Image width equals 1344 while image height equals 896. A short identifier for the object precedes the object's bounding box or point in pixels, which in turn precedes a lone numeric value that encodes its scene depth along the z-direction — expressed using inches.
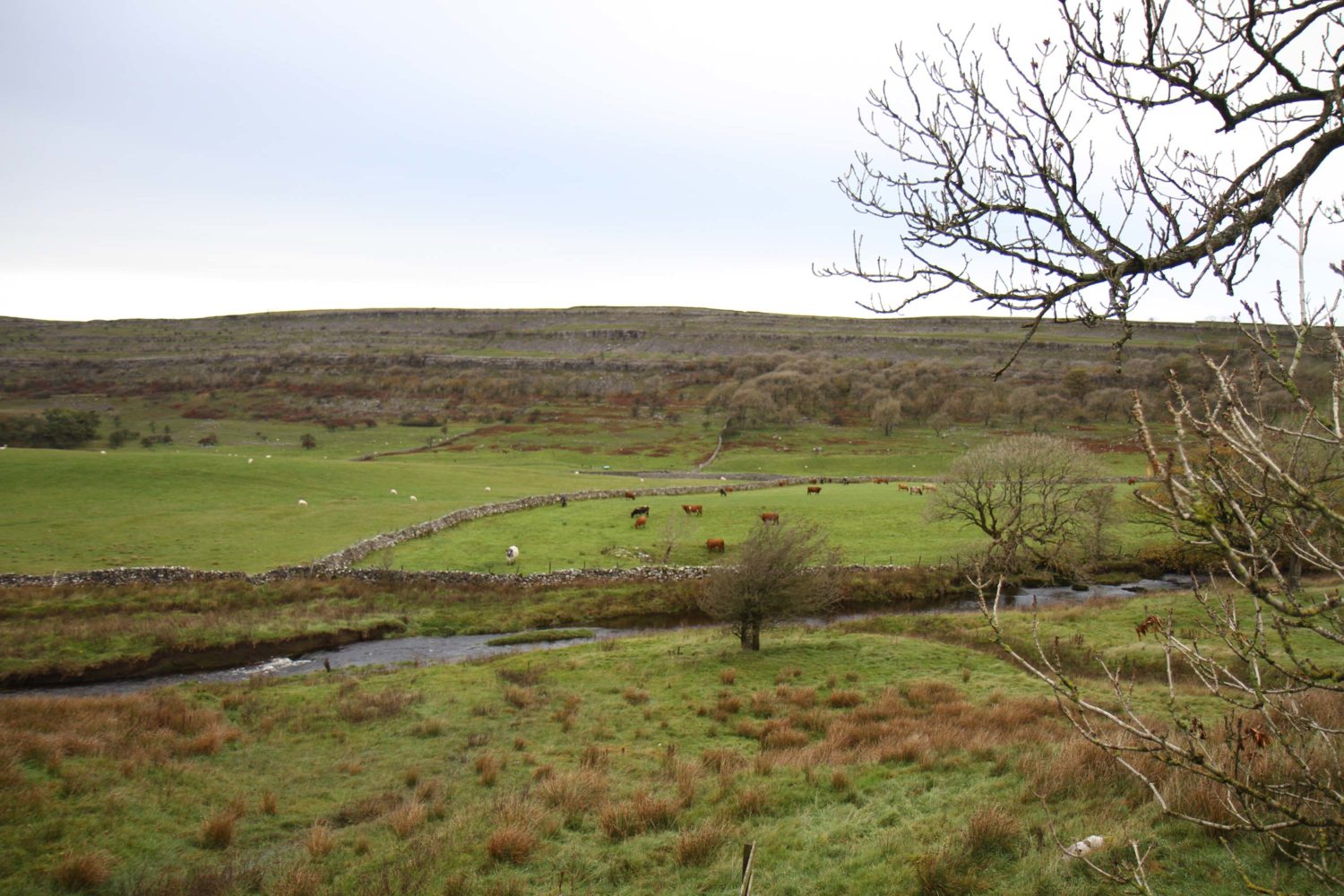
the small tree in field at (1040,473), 1176.2
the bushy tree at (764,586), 870.4
